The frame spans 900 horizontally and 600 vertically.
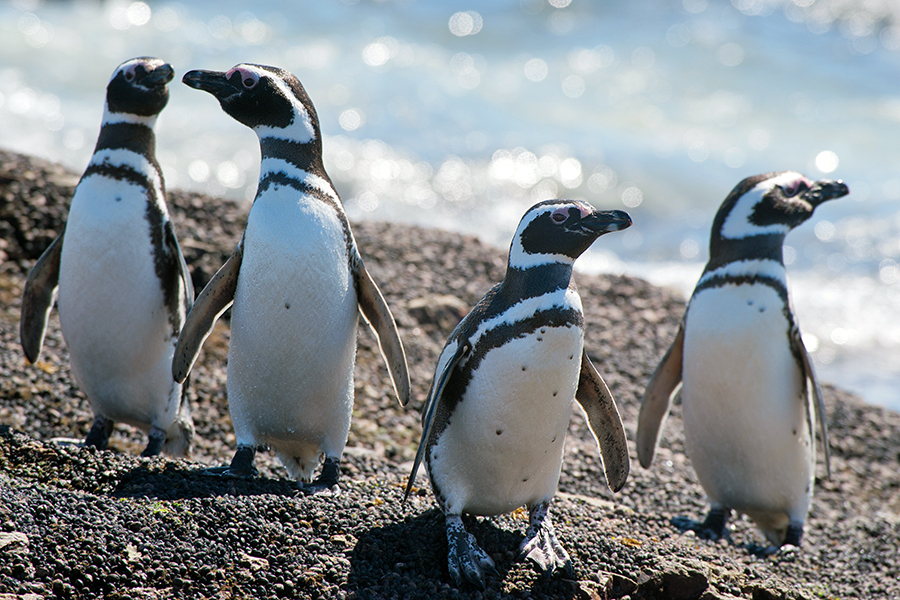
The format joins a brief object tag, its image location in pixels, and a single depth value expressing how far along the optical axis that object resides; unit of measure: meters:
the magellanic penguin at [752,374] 8.79
